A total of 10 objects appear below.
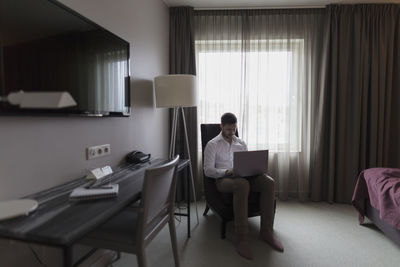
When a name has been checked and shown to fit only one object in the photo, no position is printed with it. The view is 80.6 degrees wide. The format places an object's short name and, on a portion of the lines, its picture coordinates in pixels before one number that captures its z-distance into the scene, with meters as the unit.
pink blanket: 1.82
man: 1.98
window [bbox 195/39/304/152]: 3.01
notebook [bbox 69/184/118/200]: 1.12
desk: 0.81
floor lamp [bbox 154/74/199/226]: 2.29
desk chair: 1.21
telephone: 2.02
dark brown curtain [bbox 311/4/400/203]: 2.82
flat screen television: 1.00
